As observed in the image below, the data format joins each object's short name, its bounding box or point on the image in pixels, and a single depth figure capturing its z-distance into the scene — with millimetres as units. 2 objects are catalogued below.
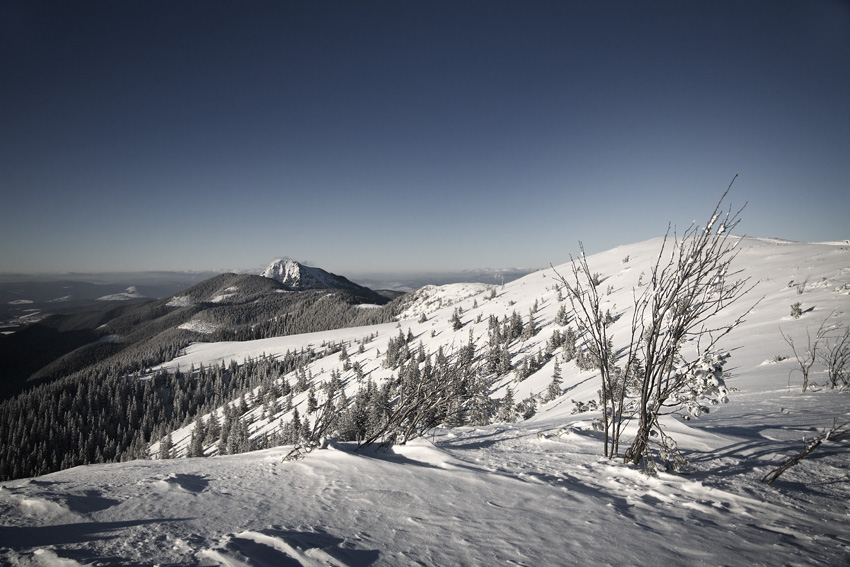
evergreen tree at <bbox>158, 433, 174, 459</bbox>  54666
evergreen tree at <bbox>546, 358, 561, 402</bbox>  19442
